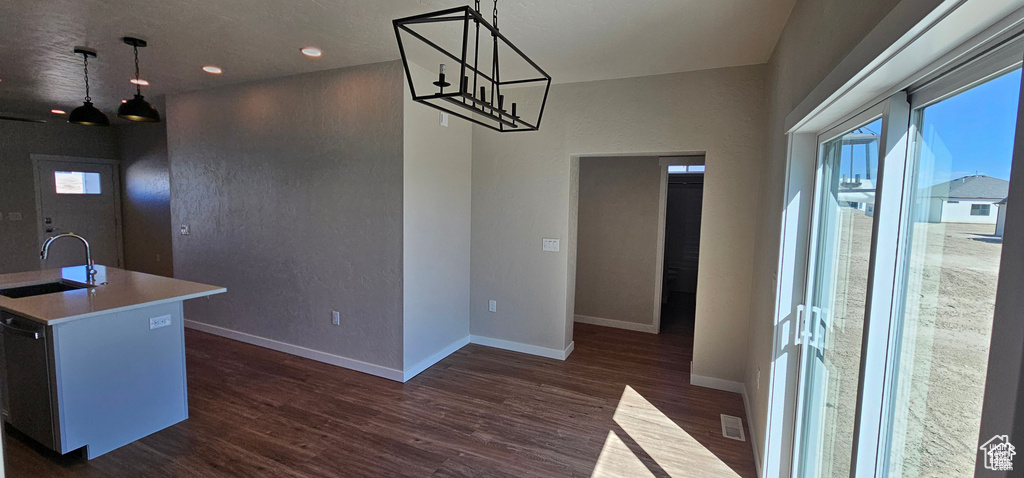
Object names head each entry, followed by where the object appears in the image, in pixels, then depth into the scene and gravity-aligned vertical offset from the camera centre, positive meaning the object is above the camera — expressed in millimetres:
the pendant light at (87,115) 3238 +632
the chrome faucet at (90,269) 3160 -501
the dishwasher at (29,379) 2488 -1041
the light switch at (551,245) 4168 -307
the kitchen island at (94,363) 2457 -954
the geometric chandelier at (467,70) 1737 +1120
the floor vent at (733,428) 2932 -1433
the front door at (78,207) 6238 -83
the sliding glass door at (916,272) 952 -145
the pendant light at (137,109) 3029 +640
